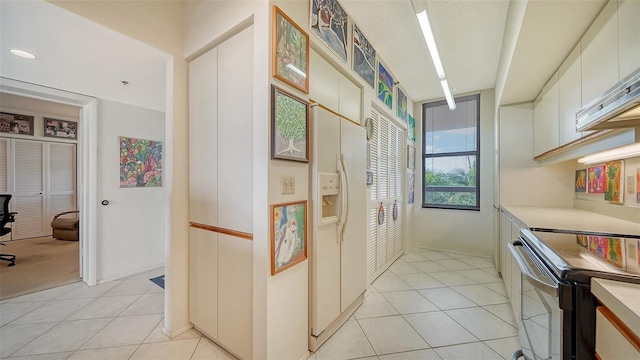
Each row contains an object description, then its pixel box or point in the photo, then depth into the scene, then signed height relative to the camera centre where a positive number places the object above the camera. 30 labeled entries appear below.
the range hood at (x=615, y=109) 0.89 +0.32
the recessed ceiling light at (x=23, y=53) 1.97 +1.11
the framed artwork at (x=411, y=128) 4.25 +1.00
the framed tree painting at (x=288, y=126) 1.41 +0.35
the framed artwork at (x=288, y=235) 1.41 -0.37
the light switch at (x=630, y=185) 1.66 -0.04
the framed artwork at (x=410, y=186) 4.20 -0.13
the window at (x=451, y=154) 4.24 +0.48
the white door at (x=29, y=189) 4.72 -0.21
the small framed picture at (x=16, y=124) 4.51 +1.13
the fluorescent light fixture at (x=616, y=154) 1.46 +0.19
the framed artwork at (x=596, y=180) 2.04 -0.01
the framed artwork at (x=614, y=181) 1.79 -0.01
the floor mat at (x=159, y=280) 2.88 -1.33
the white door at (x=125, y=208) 2.99 -0.41
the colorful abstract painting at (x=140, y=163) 3.20 +0.24
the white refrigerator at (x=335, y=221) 1.70 -0.35
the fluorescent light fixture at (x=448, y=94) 3.07 +1.28
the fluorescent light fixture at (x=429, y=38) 1.77 +1.29
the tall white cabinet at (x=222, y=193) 1.57 -0.11
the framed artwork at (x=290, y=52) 1.43 +0.85
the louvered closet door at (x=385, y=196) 2.96 -0.25
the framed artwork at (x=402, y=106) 3.82 +1.27
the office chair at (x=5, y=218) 3.43 -0.60
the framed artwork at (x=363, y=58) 2.41 +1.38
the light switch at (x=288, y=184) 1.49 -0.03
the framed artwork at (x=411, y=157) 4.16 +0.42
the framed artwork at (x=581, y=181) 2.34 -0.02
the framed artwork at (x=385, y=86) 3.03 +1.31
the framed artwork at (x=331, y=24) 1.81 +1.33
